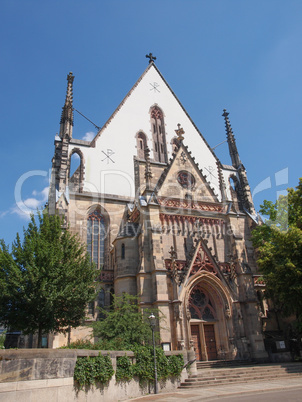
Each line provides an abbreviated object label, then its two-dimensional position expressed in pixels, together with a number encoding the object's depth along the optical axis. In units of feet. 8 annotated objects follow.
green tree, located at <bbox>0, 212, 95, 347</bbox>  50.93
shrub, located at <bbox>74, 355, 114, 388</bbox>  35.86
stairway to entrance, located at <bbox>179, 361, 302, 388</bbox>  49.75
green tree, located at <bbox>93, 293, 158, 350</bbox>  49.44
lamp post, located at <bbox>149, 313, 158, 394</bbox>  44.27
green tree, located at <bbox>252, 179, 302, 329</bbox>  61.72
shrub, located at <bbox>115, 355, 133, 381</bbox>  41.47
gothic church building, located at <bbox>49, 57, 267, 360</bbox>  67.92
